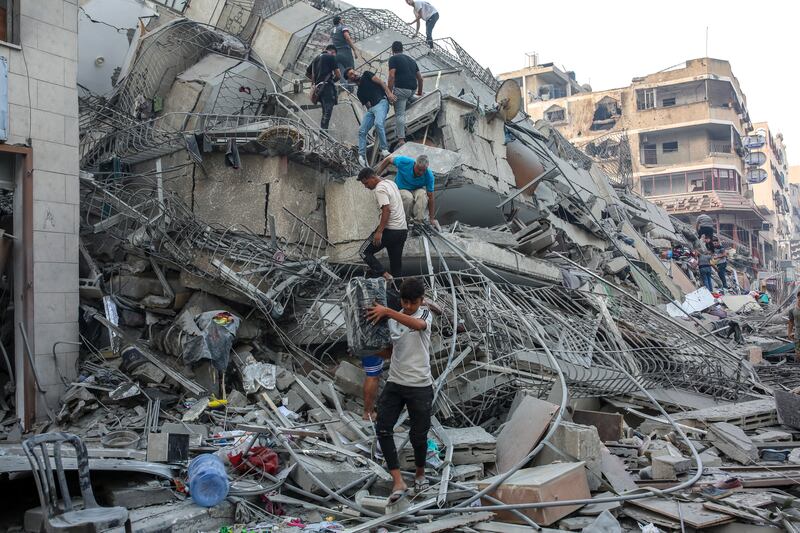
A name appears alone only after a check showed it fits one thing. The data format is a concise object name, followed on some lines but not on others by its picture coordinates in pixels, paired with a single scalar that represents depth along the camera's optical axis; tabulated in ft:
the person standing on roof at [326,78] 33.91
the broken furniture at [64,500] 12.42
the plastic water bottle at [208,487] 15.10
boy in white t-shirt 15.47
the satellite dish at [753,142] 135.64
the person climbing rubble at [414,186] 26.84
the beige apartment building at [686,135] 124.98
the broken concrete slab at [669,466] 17.02
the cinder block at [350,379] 23.18
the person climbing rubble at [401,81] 32.48
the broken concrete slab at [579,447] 16.92
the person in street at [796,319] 33.88
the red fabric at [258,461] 17.15
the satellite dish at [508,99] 38.81
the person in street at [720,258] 62.03
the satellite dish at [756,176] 135.44
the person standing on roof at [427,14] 44.34
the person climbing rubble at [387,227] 23.29
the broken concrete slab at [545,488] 14.60
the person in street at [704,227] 67.56
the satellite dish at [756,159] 135.54
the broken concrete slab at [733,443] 19.26
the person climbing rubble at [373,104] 31.45
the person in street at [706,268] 56.65
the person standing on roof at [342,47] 35.83
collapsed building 15.79
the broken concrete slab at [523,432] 17.56
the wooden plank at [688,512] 14.20
